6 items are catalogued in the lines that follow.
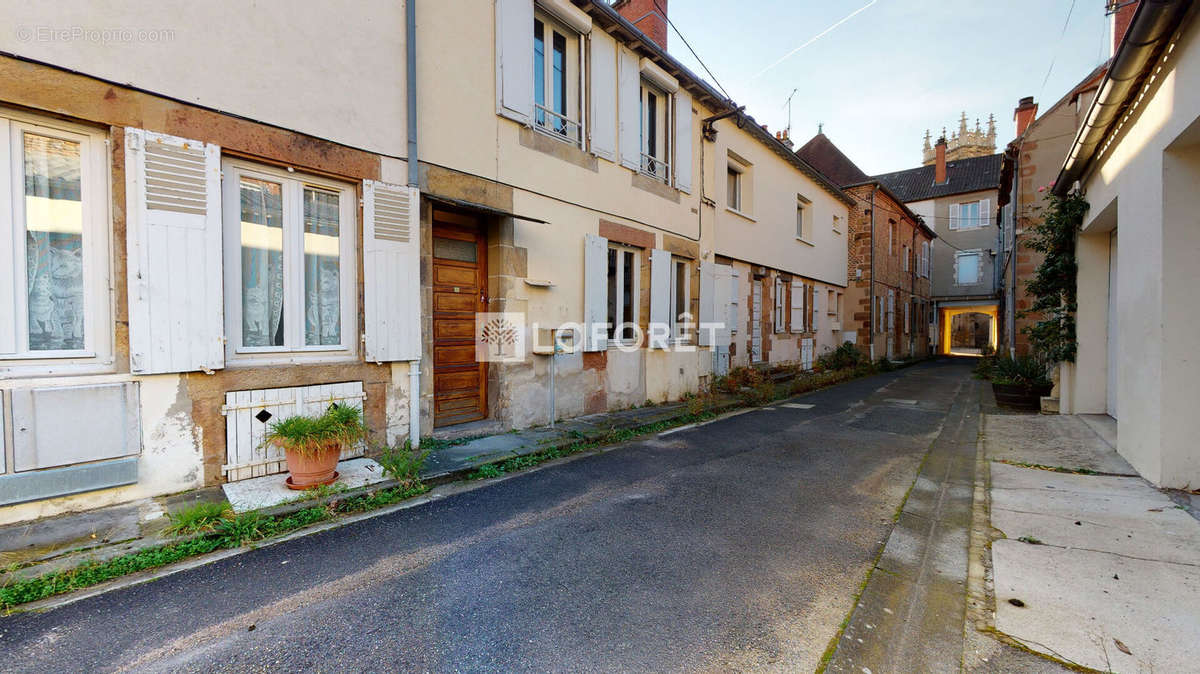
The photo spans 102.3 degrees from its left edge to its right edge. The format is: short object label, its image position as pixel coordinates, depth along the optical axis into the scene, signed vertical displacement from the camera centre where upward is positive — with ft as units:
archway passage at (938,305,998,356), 112.06 -0.27
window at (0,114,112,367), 10.69 +2.03
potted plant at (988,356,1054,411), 26.21 -3.10
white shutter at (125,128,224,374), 11.67 +1.94
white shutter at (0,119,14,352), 10.57 +1.27
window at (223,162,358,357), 13.66 +2.06
